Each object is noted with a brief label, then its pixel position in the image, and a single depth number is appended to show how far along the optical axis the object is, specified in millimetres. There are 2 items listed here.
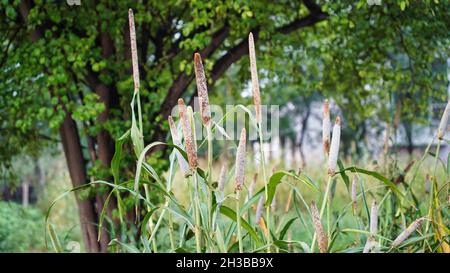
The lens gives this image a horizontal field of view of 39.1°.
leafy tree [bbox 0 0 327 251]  3289
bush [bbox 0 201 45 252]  6020
